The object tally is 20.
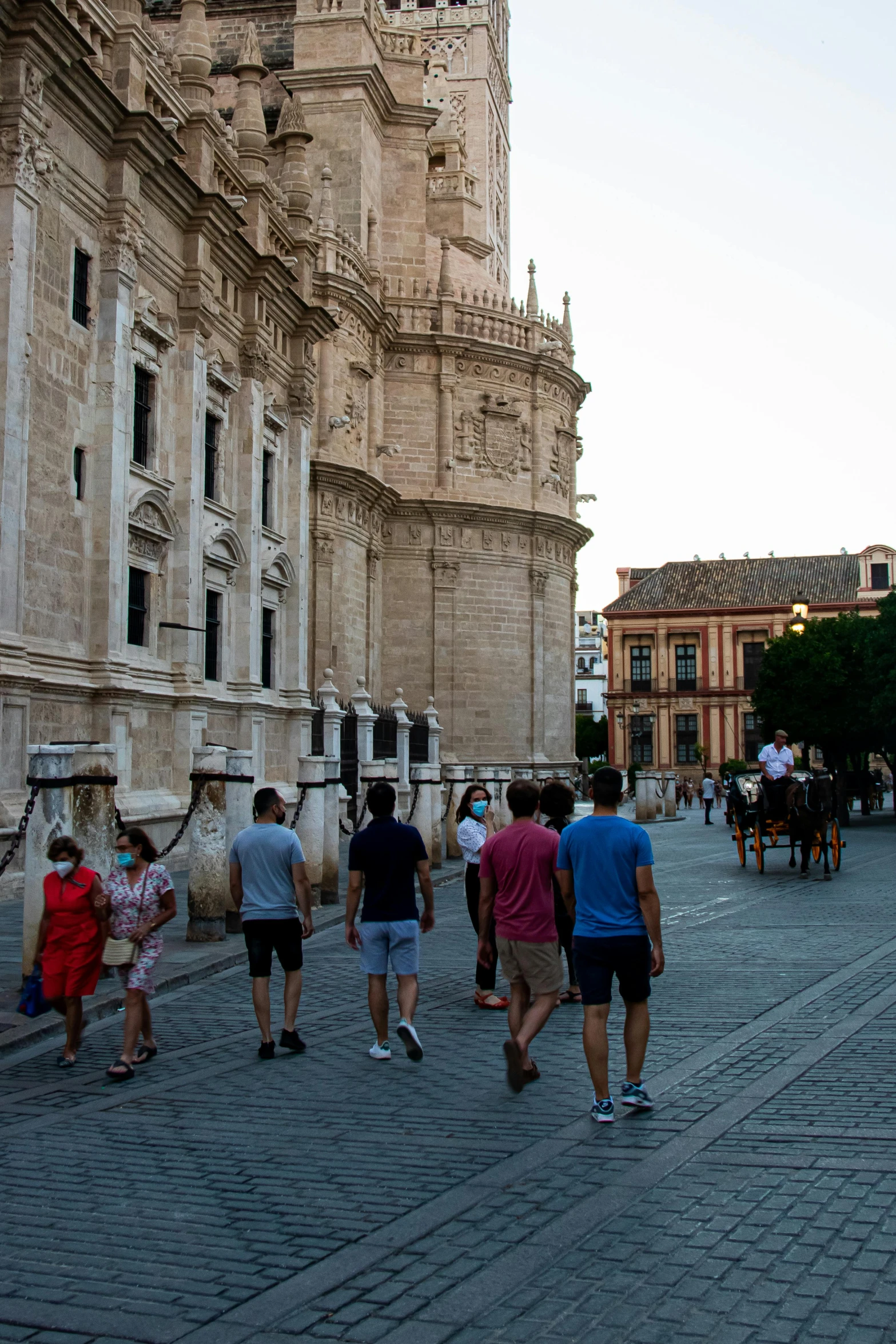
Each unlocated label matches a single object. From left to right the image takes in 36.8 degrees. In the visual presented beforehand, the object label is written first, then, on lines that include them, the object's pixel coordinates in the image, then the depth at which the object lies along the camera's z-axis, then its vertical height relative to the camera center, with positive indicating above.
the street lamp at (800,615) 24.95 +3.12
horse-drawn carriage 17.58 -0.42
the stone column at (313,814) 15.58 -0.39
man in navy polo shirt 7.82 -0.73
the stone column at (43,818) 9.50 -0.27
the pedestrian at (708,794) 39.28 -0.41
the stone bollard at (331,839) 16.45 -0.72
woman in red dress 7.62 -0.88
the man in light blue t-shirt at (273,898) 8.05 -0.70
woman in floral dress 7.57 -0.74
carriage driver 17.62 +0.18
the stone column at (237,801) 12.77 -0.19
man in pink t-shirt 7.04 -0.69
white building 118.44 +10.46
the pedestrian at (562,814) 8.96 -0.23
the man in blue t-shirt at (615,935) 6.20 -0.72
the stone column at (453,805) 23.34 -0.42
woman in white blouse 11.24 -0.41
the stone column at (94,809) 10.03 -0.20
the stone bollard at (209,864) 12.25 -0.76
